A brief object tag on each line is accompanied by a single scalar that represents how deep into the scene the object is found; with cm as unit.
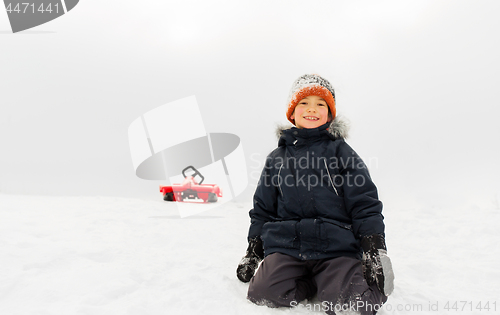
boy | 135
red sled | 528
